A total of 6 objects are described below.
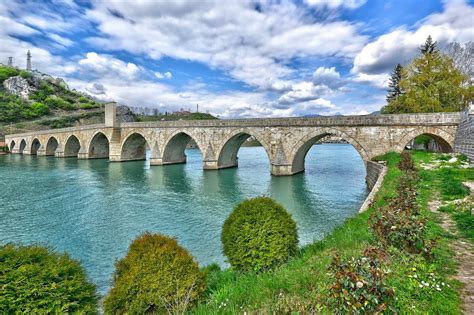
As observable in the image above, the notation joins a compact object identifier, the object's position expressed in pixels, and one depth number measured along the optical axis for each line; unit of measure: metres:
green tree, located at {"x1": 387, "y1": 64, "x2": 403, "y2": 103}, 51.19
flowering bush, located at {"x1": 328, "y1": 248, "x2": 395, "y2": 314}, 2.95
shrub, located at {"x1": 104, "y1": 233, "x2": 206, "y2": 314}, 4.22
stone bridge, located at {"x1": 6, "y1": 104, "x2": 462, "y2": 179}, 23.16
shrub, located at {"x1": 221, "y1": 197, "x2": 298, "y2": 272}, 6.25
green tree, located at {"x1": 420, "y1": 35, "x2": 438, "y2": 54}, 40.38
